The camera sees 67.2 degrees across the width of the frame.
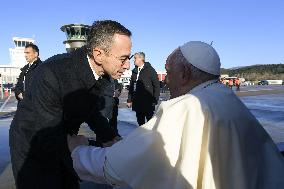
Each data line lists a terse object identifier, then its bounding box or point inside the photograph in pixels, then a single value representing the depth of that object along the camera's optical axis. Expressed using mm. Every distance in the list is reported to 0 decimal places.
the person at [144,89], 4531
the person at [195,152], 975
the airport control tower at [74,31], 15580
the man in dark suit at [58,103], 1338
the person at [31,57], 4153
